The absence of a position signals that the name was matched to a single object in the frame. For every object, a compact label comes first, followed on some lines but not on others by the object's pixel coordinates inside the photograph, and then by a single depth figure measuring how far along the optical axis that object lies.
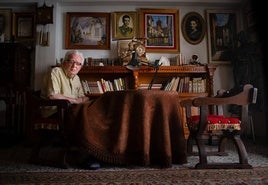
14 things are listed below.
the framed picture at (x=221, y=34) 4.07
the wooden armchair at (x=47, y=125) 2.03
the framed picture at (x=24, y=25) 4.04
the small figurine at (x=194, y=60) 3.84
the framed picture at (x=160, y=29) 4.06
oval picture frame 4.12
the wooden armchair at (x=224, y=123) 1.94
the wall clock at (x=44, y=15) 3.79
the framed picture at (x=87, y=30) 3.99
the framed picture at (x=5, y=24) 4.01
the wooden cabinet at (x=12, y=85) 3.58
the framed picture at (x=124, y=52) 3.78
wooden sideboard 3.64
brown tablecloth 1.93
